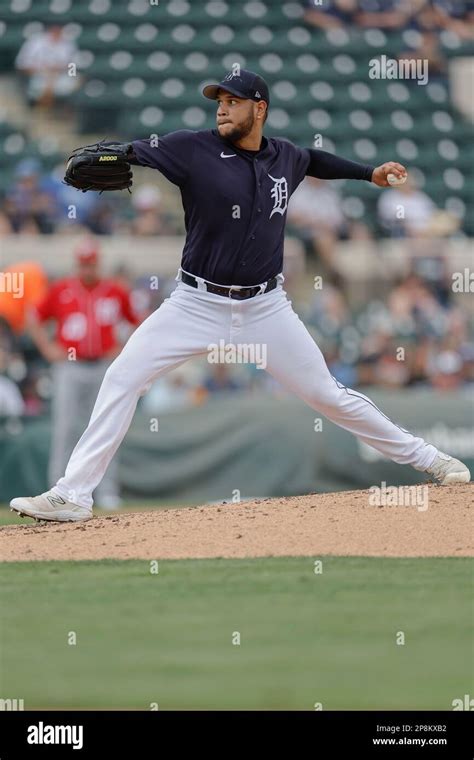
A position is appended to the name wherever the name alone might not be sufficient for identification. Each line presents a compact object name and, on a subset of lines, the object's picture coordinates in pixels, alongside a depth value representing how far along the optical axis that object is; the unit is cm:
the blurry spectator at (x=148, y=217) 1389
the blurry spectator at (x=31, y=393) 1205
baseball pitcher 611
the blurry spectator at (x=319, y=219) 1462
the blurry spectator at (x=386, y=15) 1705
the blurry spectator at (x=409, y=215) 1462
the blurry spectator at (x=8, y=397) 1145
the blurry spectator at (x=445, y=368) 1284
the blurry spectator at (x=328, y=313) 1309
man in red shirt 1029
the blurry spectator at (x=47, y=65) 1558
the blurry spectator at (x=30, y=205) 1361
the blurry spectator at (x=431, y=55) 1691
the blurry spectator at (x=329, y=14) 1697
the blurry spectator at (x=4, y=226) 1334
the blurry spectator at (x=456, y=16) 1748
